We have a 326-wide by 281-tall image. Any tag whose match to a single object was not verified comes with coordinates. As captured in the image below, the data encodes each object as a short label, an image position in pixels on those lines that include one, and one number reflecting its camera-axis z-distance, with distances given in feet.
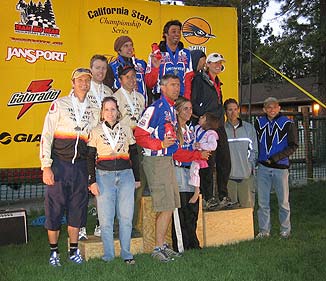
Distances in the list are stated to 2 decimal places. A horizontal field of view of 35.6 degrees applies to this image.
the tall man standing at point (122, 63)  19.63
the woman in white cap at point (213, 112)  21.06
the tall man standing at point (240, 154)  21.99
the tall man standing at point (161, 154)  17.78
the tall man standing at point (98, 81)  17.89
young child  19.13
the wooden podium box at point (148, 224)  19.26
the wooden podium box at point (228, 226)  20.67
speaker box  21.27
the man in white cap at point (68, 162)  16.52
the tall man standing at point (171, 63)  20.31
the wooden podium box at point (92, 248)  17.99
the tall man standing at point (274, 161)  22.21
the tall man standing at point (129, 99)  18.45
